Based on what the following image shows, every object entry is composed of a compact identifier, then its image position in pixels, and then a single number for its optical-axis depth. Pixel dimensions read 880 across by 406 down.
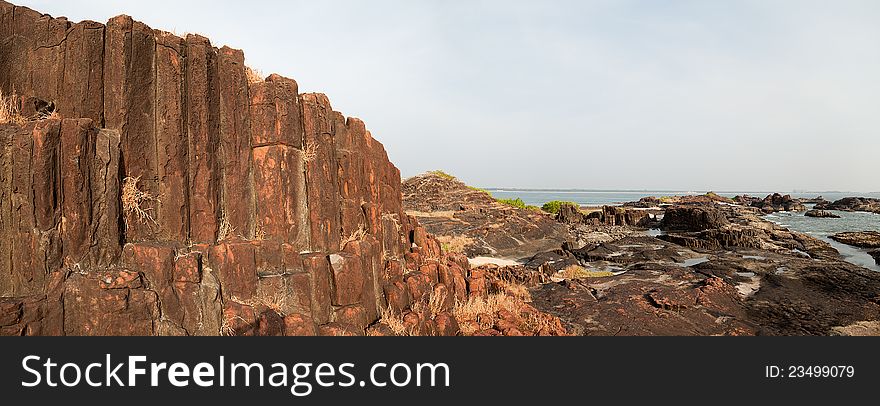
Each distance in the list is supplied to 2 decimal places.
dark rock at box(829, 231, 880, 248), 34.84
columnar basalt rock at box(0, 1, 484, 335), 6.56
